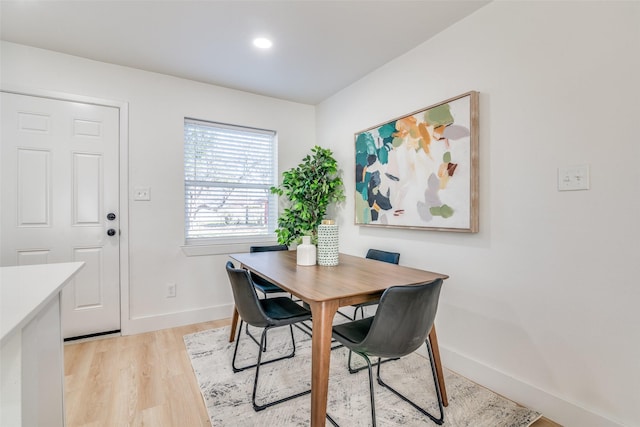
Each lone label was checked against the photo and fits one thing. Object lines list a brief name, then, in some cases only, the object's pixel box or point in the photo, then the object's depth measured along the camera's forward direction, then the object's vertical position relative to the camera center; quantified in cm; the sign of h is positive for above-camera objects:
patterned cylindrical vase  201 -21
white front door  235 +14
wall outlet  290 -74
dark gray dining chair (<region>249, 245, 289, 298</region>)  248 -61
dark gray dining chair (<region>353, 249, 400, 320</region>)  237 -36
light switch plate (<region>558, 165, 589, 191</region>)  150 +17
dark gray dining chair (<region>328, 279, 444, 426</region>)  130 -49
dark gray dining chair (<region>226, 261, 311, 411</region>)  167 -60
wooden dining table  131 -36
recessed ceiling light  225 +129
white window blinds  309 +33
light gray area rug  157 -107
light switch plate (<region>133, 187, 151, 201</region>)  275 +19
